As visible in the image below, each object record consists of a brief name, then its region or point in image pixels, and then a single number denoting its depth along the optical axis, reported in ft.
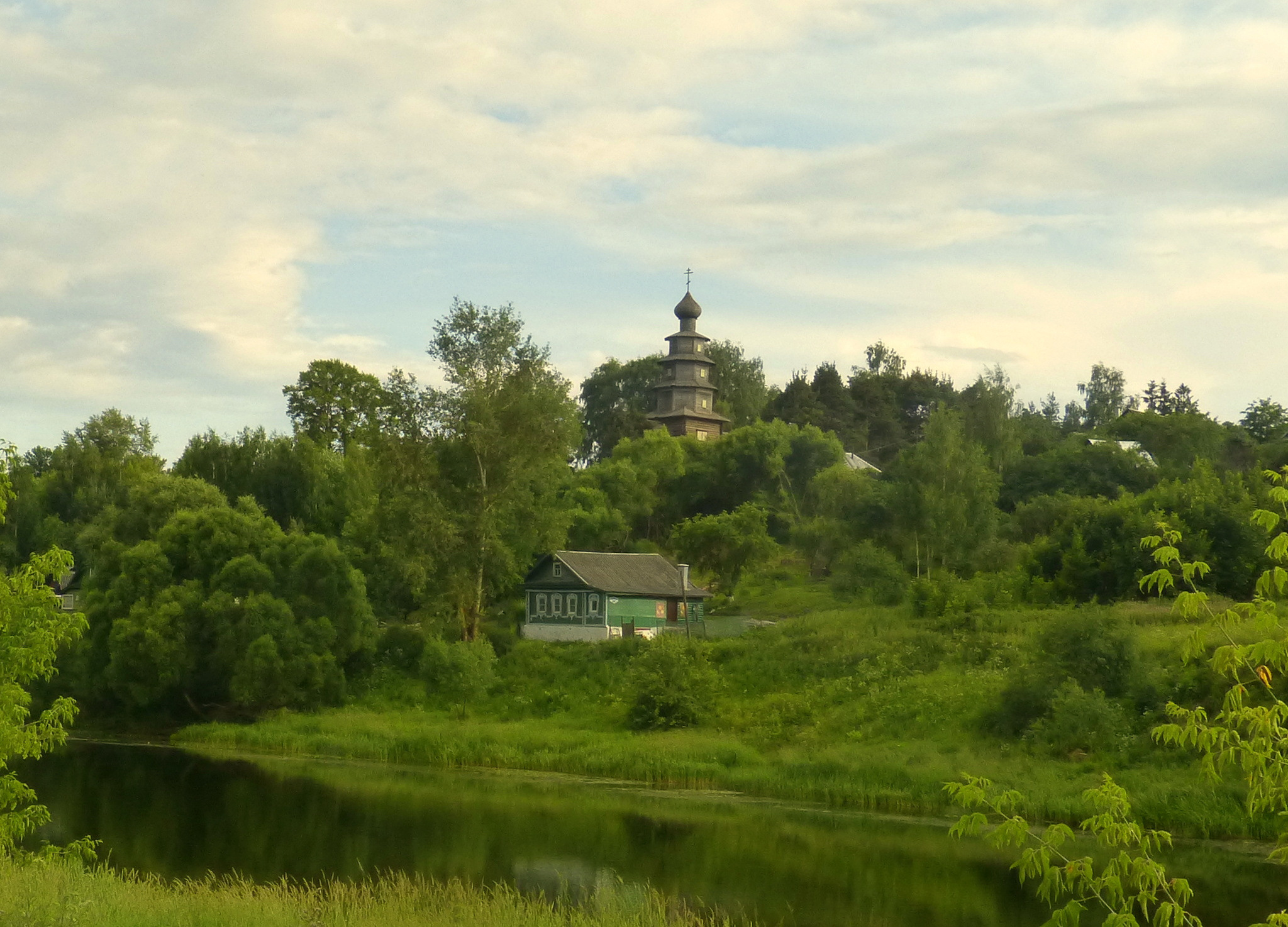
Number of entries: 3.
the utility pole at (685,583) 210.18
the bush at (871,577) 197.26
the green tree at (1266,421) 301.84
